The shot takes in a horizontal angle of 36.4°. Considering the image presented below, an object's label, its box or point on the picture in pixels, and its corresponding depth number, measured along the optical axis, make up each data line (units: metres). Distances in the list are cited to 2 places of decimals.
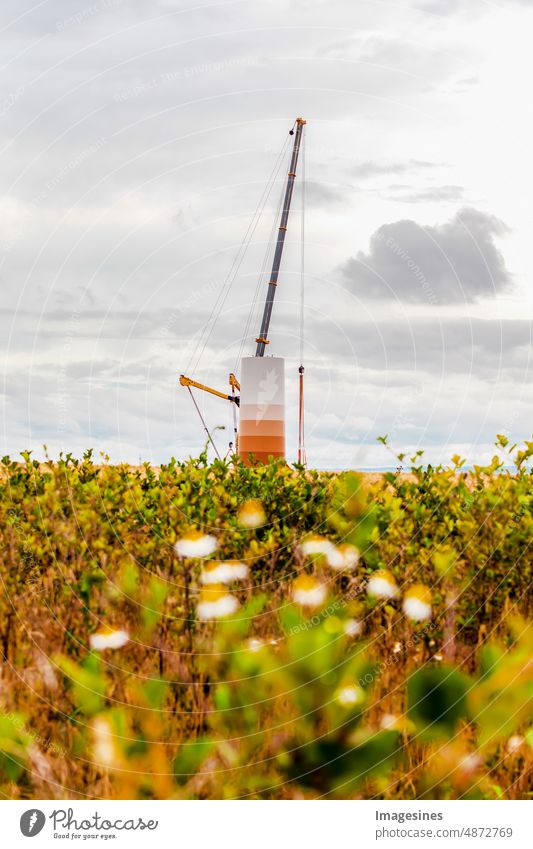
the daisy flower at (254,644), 4.21
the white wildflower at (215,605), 4.83
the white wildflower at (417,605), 5.30
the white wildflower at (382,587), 5.54
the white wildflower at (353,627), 4.90
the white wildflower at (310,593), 5.16
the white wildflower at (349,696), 3.63
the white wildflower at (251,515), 6.69
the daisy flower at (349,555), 6.04
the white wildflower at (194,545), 5.57
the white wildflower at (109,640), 4.81
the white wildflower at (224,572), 5.67
